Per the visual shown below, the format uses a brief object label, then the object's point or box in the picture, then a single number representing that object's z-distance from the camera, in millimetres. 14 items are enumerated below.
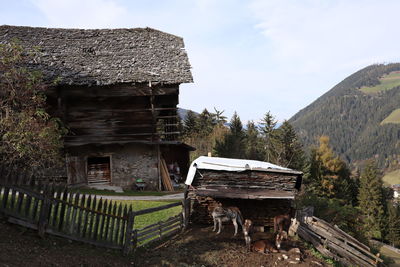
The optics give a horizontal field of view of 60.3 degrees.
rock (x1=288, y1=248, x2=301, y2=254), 9779
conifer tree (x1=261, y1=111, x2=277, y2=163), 44044
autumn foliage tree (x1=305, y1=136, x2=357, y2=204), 45312
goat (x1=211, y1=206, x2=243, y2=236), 10117
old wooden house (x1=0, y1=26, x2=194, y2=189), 18375
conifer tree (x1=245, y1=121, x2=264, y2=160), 43969
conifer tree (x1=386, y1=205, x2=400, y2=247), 49812
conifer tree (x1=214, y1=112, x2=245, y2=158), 35500
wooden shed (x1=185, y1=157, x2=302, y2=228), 11039
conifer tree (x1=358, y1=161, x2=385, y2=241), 52406
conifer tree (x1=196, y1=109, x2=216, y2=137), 49688
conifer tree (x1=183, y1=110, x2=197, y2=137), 48219
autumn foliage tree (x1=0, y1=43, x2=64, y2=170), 11125
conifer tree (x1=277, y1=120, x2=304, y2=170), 41000
